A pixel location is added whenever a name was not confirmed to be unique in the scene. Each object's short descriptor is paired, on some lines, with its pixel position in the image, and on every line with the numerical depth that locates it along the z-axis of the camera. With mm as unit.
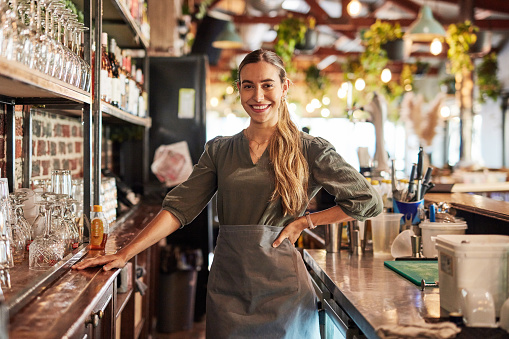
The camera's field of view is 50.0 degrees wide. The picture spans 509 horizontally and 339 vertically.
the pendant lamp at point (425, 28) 6262
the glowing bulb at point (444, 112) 11872
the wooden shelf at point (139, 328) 3287
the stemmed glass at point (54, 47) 1801
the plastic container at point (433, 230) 2372
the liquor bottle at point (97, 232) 2244
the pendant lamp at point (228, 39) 7547
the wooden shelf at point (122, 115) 2689
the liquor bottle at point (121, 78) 3174
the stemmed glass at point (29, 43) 1537
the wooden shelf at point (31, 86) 1427
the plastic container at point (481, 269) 1577
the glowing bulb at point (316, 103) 12052
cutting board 2018
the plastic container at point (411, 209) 2684
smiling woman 1982
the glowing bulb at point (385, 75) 7647
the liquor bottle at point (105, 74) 2682
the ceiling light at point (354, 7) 7414
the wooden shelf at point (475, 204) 2398
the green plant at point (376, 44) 7520
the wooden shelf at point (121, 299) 2504
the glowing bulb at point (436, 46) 7082
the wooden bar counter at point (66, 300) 1330
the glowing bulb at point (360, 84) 8226
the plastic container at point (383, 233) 2594
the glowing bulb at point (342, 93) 7926
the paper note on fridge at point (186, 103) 4875
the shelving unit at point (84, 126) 1526
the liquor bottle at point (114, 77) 2975
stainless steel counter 1591
